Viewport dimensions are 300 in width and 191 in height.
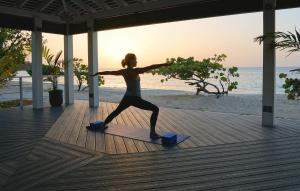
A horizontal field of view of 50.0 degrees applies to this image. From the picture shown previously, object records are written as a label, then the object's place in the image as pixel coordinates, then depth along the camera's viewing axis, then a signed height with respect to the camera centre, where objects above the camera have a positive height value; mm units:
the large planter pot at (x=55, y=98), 10586 -515
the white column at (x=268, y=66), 6703 +321
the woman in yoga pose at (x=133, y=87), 5785 -91
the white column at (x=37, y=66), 9930 +512
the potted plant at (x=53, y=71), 10602 +383
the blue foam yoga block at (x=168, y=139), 5262 -940
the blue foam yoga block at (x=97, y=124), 6613 -866
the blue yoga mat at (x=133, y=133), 5664 -982
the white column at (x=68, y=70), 10992 +428
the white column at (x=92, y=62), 10345 +663
